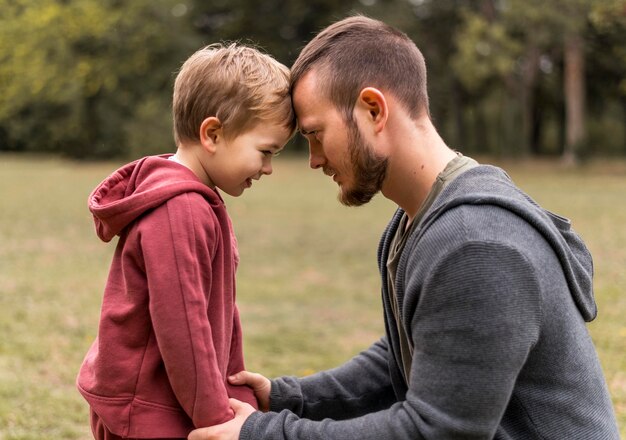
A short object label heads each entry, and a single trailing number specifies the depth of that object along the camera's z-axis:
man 1.84
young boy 2.06
